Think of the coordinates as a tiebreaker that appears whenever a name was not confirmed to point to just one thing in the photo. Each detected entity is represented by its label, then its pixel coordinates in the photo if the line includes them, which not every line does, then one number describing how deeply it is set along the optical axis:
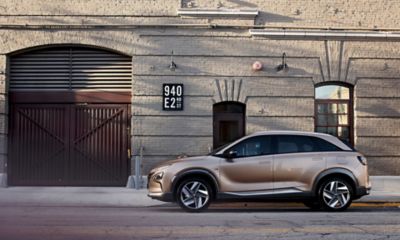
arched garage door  18.38
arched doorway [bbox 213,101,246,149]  18.41
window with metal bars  18.62
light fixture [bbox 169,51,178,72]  17.94
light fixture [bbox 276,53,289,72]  18.09
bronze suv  12.82
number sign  17.89
